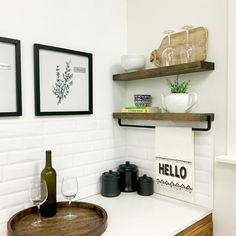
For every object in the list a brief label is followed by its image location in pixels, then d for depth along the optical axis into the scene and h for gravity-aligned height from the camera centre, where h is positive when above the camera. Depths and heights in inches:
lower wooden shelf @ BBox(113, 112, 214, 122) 51.8 -2.0
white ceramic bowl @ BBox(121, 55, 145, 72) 63.7 +11.1
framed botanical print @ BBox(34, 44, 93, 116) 54.3 +6.0
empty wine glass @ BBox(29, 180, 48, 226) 48.2 -16.0
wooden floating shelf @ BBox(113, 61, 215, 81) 51.6 +7.9
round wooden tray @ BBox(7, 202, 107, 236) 43.8 -20.9
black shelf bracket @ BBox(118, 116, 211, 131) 52.6 -4.5
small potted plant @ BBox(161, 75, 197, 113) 53.9 +1.5
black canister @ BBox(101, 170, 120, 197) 63.4 -18.8
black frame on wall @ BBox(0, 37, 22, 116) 50.3 +5.9
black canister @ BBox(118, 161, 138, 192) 66.3 -18.1
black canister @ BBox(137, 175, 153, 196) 63.9 -19.4
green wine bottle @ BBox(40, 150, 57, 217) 50.2 -15.9
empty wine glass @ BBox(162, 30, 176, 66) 59.1 +11.9
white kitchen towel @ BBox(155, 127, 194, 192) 56.0 -11.2
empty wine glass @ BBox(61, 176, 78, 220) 52.2 -16.2
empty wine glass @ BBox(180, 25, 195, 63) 55.7 +11.9
